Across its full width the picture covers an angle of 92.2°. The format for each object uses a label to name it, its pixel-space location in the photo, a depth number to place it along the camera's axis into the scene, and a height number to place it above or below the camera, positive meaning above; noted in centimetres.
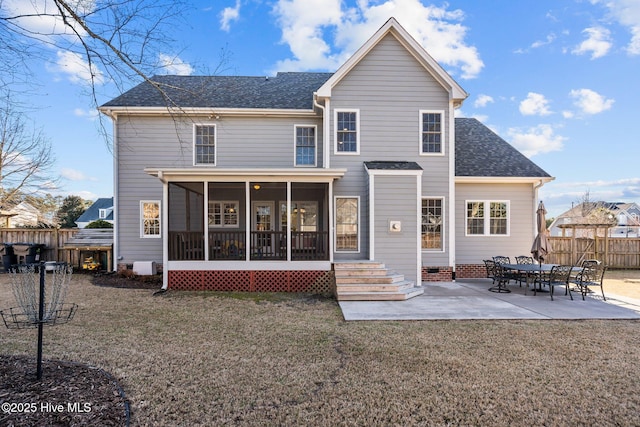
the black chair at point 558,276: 831 -159
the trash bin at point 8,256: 1227 -137
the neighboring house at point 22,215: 1486 +36
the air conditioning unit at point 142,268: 1107 -166
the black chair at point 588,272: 828 -139
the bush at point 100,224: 1400 -10
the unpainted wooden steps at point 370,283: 821 -174
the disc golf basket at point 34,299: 329 -87
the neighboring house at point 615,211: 2916 +100
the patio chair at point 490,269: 960 -155
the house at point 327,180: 938 +136
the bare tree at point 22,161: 1318 +278
